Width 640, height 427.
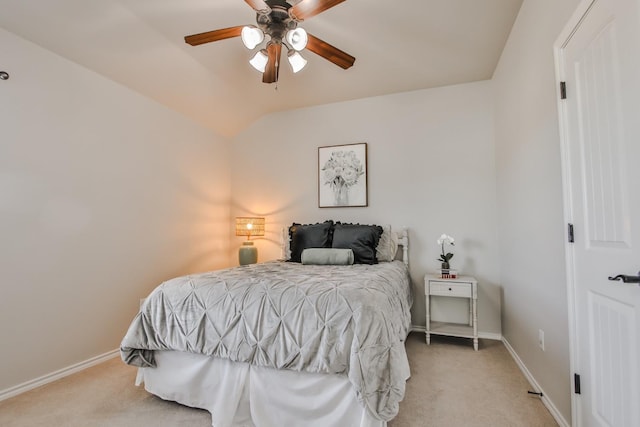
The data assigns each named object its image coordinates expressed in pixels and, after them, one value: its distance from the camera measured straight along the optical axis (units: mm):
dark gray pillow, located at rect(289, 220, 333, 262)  3406
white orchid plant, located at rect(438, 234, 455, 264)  3285
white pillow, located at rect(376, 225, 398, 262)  3438
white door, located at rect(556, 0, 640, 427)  1164
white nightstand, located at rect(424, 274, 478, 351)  2955
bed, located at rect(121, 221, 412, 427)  1577
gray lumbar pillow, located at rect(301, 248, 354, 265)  3008
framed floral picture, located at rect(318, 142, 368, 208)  3854
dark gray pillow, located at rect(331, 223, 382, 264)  3154
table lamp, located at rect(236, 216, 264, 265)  3934
